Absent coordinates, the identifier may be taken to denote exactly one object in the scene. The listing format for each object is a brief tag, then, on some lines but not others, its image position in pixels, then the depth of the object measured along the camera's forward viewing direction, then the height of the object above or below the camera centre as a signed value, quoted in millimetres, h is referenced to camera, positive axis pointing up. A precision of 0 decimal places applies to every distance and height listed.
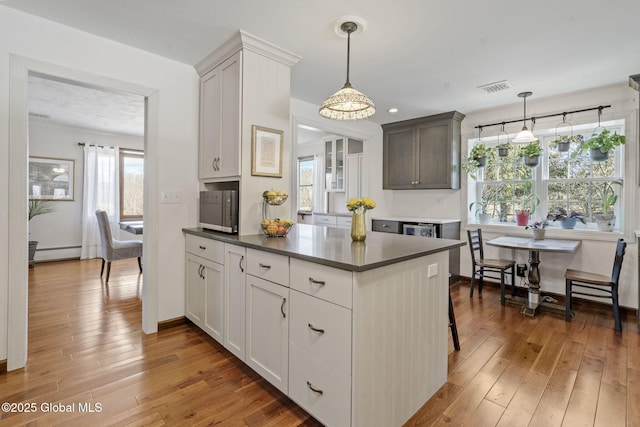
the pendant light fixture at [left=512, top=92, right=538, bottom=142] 3346 +814
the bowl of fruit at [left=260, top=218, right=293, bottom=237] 2363 -137
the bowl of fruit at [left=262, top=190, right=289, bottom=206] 2557 +104
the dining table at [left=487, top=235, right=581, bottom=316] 3174 -491
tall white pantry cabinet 2506 +859
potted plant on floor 4886 -40
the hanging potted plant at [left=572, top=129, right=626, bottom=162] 3299 +747
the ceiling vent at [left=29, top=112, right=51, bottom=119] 4895 +1496
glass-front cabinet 5695 +877
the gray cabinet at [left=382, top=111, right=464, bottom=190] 4426 +887
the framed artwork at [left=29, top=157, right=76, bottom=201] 5441 +531
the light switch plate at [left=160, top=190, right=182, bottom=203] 2788 +113
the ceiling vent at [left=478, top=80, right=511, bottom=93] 3340 +1395
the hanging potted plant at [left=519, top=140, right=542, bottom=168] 3812 +722
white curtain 5844 +337
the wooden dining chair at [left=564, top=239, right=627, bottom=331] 2840 -660
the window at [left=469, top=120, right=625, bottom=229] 3602 +392
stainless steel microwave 2479 -11
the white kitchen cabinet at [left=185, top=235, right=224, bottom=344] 2383 -635
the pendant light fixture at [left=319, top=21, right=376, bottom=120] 2012 +740
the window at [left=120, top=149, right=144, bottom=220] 6332 +512
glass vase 2143 -127
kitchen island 1421 -601
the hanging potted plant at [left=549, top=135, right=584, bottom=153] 3652 +841
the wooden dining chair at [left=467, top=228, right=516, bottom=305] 3637 -647
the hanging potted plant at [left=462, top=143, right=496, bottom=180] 4214 +741
